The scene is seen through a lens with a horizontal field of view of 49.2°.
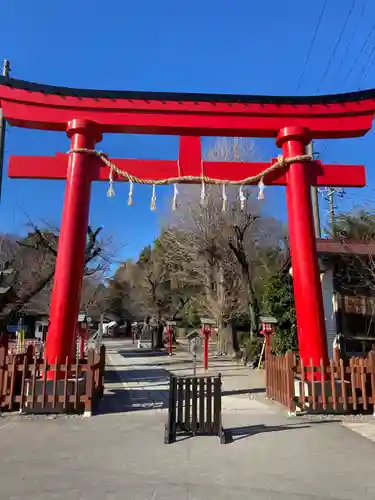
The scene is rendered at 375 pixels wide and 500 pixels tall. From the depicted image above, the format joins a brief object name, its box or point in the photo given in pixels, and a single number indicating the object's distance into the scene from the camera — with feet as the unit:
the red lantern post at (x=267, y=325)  48.44
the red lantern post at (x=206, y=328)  58.72
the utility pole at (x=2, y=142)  43.30
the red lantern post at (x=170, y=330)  87.86
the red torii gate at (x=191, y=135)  28.96
